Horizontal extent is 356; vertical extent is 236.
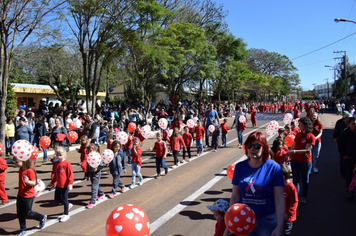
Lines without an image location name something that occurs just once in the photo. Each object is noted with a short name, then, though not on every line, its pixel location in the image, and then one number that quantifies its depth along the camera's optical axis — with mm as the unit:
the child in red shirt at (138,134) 11134
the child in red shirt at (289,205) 3885
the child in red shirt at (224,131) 13344
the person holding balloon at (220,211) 3352
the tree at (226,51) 30047
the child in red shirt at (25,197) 5110
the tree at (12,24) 10623
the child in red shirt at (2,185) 6441
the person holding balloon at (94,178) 6319
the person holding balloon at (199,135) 11705
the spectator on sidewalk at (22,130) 9977
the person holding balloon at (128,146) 9999
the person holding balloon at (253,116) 21753
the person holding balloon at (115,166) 7008
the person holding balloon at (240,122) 12891
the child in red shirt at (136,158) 7918
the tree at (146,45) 16125
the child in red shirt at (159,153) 8648
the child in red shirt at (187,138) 11078
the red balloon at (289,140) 7788
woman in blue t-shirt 2773
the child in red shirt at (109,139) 8973
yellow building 27684
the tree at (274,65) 63781
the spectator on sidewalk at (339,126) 7230
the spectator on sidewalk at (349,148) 6051
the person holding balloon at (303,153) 5566
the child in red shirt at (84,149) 8086
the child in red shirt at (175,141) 9848
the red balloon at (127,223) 2863
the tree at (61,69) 19656
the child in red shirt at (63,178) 5684
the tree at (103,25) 14398
